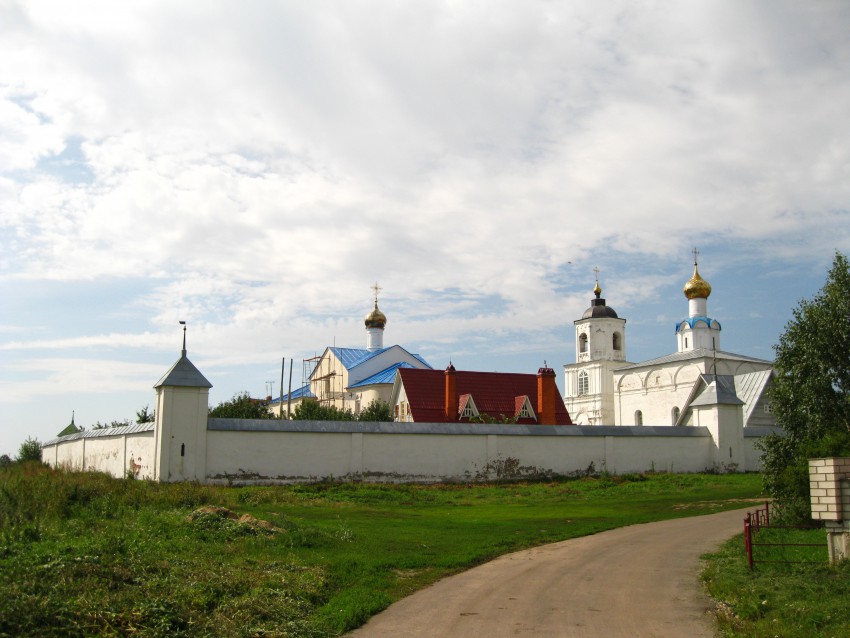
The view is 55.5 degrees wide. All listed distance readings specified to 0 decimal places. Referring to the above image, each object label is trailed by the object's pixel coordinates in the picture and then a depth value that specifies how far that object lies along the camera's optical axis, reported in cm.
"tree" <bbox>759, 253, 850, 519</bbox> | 2116
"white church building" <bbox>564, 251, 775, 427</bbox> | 5703
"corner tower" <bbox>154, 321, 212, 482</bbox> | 2753
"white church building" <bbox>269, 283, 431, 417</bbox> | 5300
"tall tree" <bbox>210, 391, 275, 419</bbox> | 4356
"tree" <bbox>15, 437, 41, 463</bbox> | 4644
